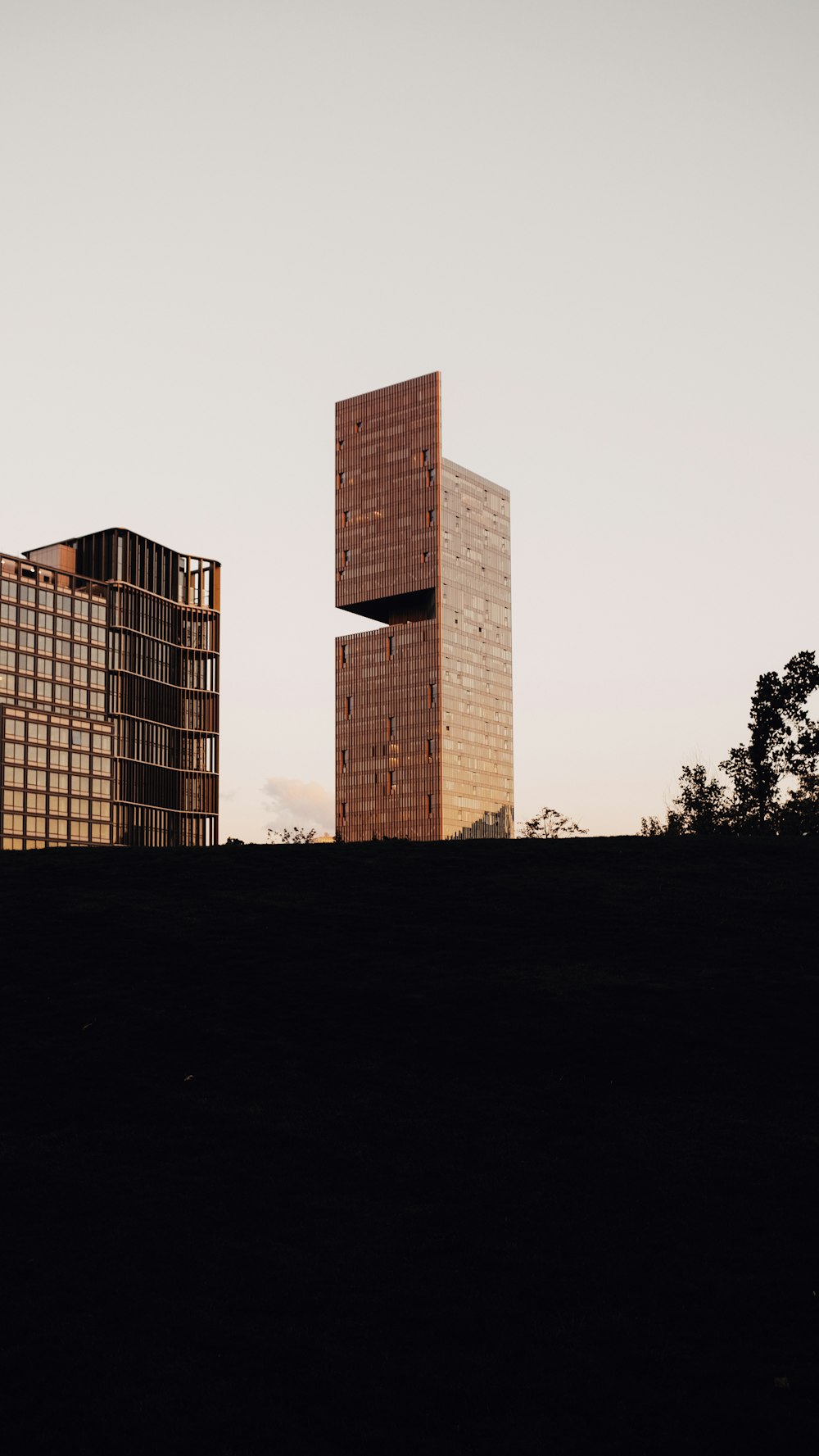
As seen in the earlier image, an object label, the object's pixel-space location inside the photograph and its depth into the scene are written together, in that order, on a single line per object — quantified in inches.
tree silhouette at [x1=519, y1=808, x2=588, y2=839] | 3914.9
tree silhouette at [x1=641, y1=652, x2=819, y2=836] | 3026.6
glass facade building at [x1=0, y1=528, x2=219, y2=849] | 6619.1
